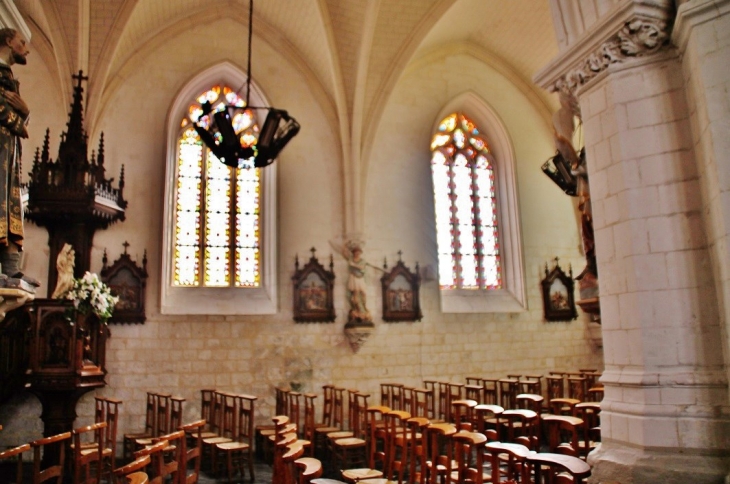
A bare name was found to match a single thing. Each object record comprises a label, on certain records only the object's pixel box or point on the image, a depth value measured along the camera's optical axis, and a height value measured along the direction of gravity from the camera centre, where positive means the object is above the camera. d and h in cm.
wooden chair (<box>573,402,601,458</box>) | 591 -85
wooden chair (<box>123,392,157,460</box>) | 895 -128
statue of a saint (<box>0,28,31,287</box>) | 430 +135
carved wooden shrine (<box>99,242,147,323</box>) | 1065 +102
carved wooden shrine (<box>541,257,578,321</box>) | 1354 +84
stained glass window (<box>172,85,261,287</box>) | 1173 +237
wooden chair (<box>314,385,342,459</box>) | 931 -131
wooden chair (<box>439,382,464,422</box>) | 971 -98
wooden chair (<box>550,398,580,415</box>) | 661 -73
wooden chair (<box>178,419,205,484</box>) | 482 -97
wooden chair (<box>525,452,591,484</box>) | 378 -81
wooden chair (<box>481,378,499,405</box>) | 987 -99
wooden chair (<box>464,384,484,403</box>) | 1142 -110
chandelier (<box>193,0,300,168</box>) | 775 +255
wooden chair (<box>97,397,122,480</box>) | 730 -121
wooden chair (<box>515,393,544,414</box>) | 687 -68
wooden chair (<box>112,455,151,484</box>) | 352 -72
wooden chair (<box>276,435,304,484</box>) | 389 -75
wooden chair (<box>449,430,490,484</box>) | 445 -84
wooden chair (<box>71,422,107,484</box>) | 595 -106
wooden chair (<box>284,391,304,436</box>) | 917 -110
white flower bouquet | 820 +66
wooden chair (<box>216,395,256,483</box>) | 763 -131
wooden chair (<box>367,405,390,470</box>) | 630 -99
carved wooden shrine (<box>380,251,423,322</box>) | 1228 +87
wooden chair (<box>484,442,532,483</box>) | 418 -79
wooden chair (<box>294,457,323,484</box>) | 372 -76
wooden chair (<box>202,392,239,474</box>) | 802 -123
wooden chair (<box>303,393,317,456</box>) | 868 -114
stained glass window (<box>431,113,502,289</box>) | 1351 +282
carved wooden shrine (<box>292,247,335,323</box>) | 1171 +89
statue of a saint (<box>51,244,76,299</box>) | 859 +108
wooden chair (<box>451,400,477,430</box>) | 645 -81
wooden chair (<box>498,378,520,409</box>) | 1002 -91
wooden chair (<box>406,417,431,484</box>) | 517 -86
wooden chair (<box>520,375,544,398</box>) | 1047 -87
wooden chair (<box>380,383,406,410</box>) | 935 -93
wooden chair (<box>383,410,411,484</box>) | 543 -98
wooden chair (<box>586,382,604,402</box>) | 952 -97
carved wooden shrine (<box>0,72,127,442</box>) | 814 +50
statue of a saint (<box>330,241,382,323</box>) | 1179 +104
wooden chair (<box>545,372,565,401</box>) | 1020 -87
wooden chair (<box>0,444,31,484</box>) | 461 -76
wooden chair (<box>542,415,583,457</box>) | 520 -82
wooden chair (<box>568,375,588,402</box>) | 940 -83
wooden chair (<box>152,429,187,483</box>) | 441 -84
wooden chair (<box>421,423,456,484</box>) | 498 -94
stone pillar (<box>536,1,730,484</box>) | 453 +50
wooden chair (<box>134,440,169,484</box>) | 416 -75
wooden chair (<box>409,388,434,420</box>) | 849 -92
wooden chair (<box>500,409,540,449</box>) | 574 -82
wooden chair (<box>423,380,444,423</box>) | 1239 -97
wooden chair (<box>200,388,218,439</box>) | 884 -106
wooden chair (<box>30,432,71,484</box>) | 495 -95
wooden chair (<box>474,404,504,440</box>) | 616 -75
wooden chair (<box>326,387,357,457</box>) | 853 -127
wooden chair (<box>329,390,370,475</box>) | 805 -145
